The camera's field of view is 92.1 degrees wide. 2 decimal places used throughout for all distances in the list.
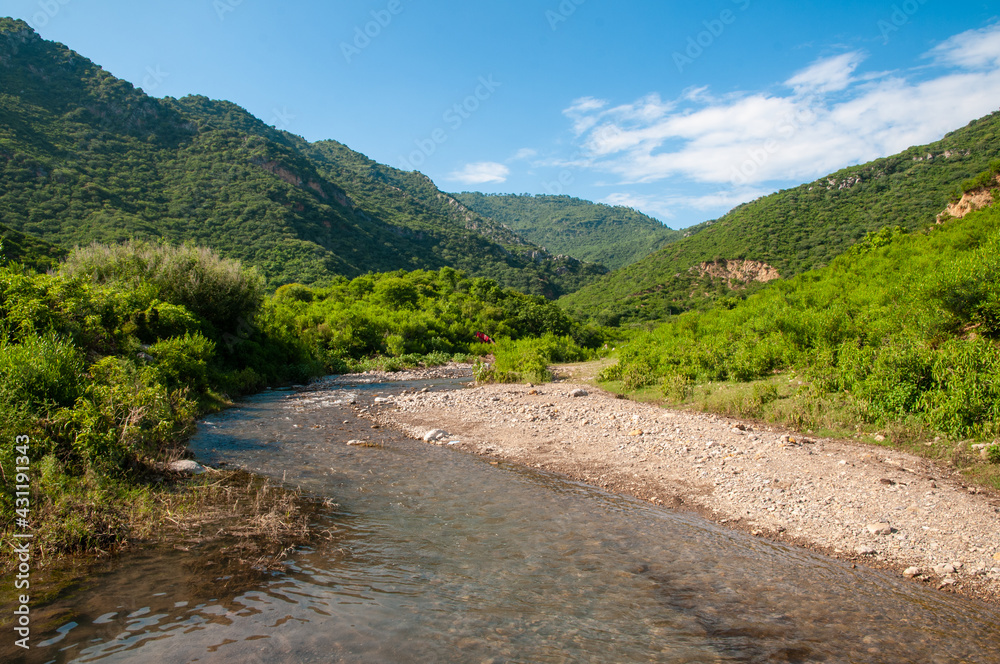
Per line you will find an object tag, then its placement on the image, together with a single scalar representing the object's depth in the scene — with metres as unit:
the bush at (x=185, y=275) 19.92
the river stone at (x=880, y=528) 6.39
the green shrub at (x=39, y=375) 6.48
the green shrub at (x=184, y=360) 15.20
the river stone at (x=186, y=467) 8.25
